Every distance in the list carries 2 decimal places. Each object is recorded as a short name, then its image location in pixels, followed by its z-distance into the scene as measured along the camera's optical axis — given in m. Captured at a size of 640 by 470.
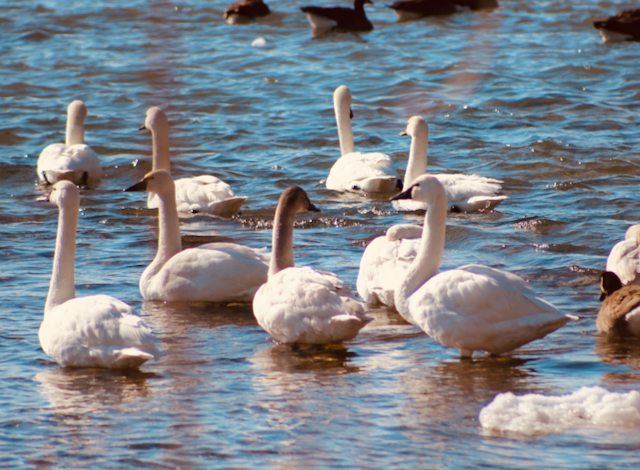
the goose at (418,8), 58.47
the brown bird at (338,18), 53.84
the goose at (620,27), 48.75
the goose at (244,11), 56.31
